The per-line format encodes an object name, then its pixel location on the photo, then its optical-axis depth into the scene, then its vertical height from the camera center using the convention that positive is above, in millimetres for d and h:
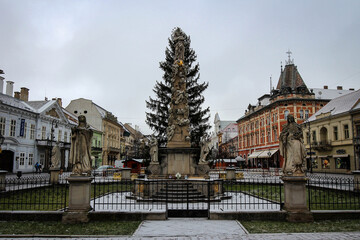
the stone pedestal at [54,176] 21969 -1278
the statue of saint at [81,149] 9812 +305
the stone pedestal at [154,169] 17250 -588
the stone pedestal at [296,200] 9445 -1281
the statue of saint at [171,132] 18500 +1610
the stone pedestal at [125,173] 24734 -1183
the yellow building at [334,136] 37781 +3209
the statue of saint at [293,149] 9859 +330
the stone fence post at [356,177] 15175 -929
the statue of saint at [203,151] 17344 +439
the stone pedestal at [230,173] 26141 -1212
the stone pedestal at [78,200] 9258 -1282
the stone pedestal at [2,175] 16259 -922
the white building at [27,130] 34438 +3534
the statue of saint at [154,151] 17750 +441
